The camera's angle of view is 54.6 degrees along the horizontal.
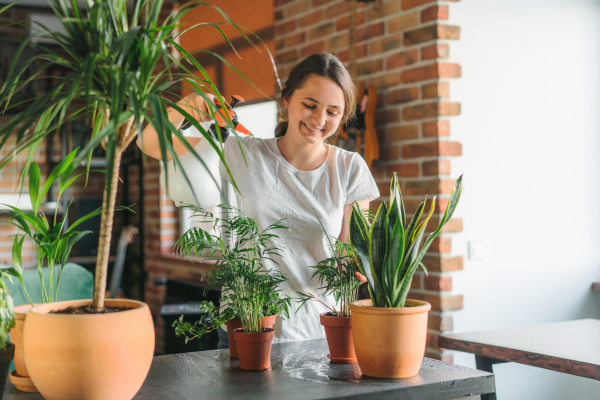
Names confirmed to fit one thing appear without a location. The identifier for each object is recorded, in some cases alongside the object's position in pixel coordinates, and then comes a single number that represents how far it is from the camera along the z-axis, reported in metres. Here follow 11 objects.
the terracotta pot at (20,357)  0.98
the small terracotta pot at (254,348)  1.12
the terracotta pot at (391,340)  1.07
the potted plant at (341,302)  1.19
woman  1.54
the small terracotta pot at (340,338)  1.19
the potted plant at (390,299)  1.07
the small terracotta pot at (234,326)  1.16
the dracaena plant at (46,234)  0.99
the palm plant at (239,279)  1.12
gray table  0.99
